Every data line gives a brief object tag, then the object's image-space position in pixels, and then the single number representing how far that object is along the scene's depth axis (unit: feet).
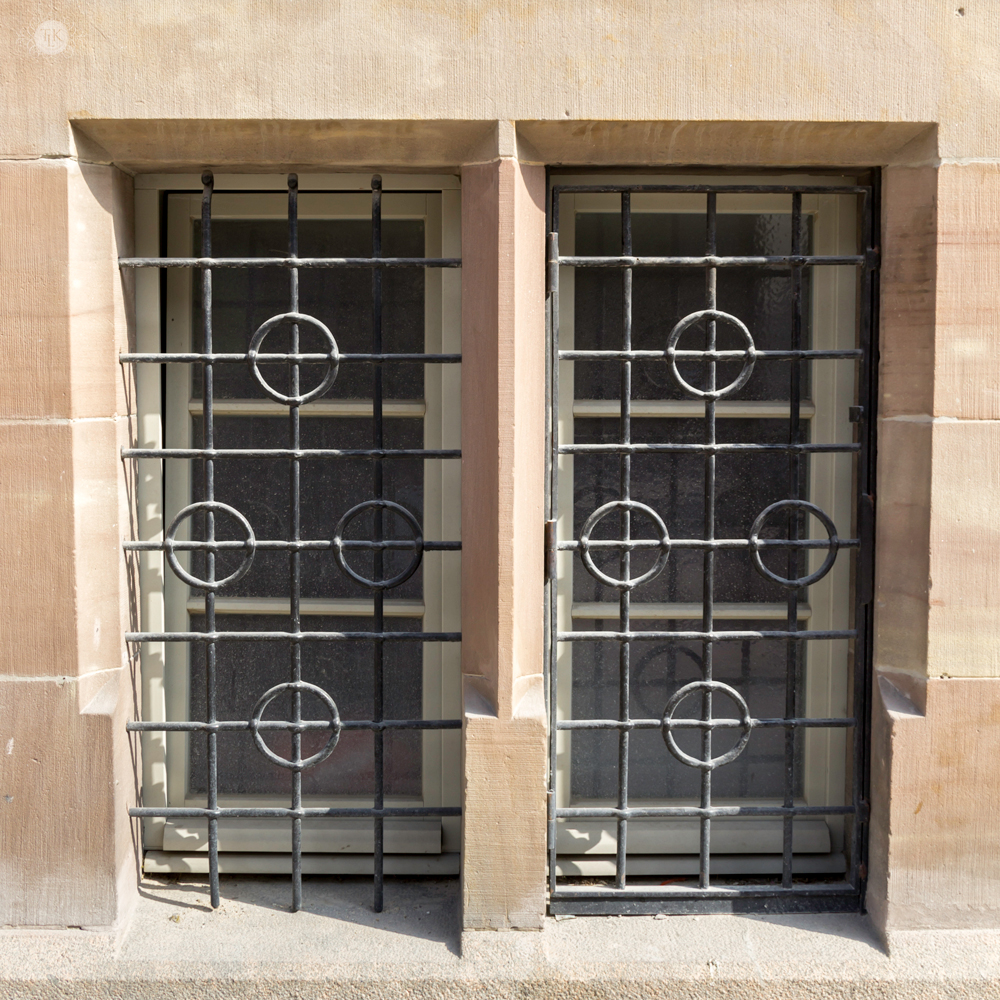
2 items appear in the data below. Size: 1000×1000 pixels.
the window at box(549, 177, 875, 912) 8.89
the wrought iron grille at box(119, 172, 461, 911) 8.66
